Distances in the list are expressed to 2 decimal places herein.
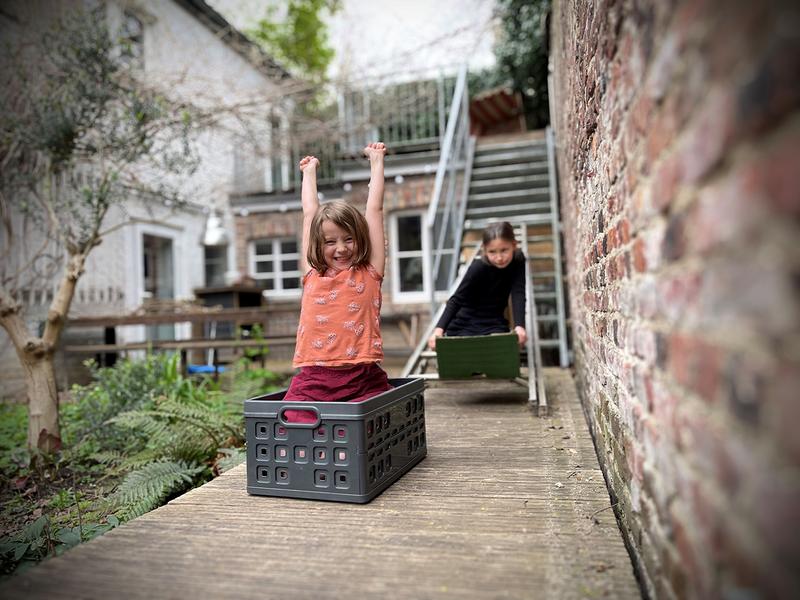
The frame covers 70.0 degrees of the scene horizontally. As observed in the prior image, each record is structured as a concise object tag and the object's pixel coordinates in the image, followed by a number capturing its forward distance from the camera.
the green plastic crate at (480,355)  3.77
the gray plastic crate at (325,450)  2.19
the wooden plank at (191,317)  7.12
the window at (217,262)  11.43
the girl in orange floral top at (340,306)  2.50
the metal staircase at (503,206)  6.47
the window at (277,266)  11.05
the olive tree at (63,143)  4.54
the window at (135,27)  9.22
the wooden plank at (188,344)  6.77
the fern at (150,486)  2.97
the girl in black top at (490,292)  4.21
